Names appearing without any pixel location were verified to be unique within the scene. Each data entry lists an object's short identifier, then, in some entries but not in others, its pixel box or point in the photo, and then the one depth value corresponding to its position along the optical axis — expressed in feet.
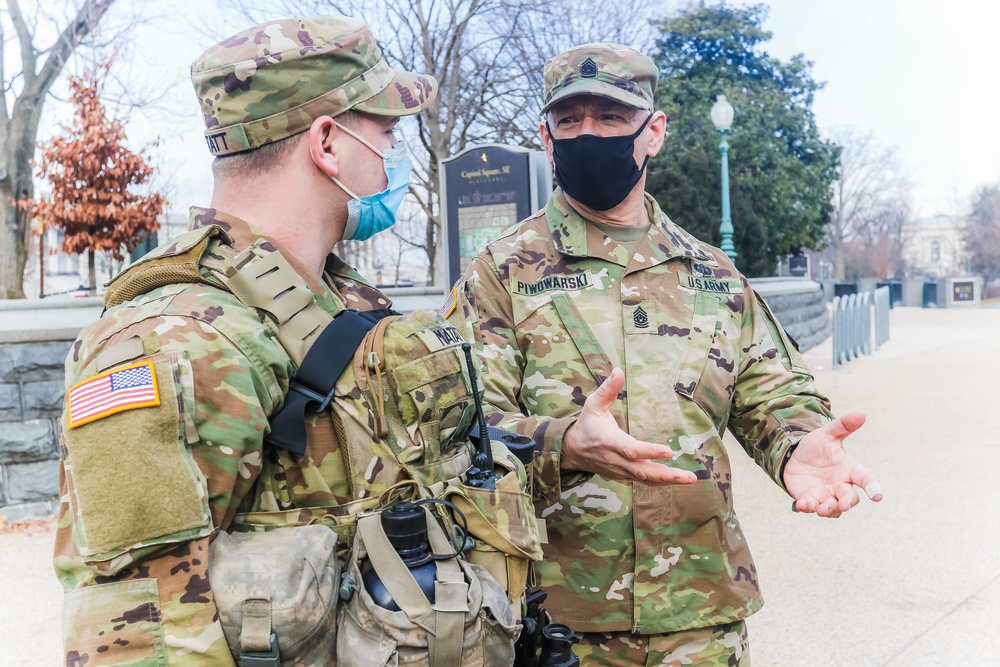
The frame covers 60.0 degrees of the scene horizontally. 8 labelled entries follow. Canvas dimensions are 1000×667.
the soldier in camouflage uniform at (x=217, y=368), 3.72
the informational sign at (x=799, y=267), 98.63
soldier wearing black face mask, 7.00
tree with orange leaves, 41.22
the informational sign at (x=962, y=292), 106.63
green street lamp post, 45.11
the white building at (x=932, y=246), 254.68
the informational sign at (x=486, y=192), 25.84
